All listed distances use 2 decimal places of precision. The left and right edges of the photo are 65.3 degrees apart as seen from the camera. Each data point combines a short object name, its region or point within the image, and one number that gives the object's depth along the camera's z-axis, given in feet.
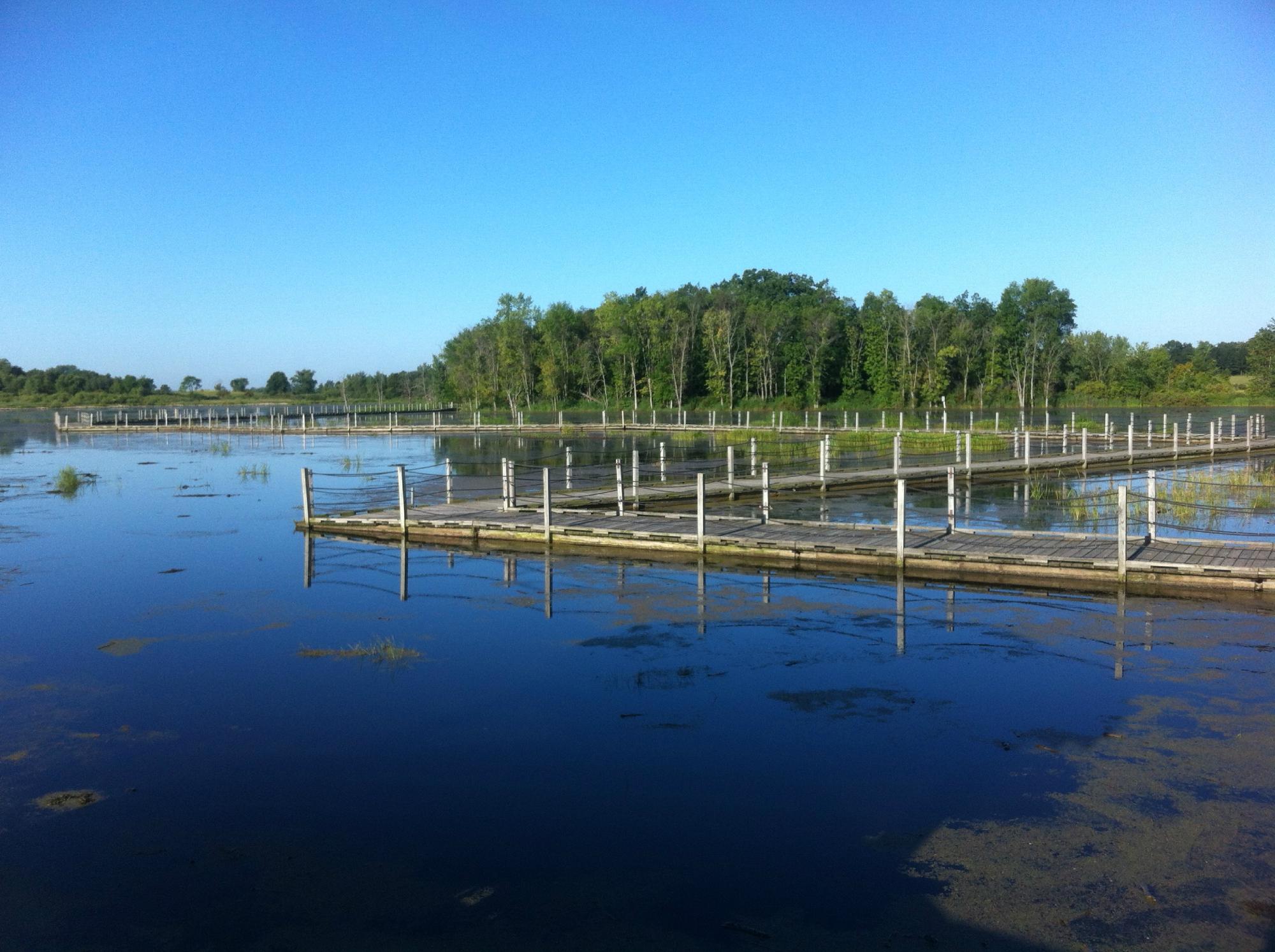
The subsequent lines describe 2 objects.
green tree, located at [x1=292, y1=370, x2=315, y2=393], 607.78
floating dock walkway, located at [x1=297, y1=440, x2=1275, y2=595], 48.57
